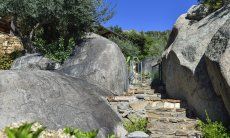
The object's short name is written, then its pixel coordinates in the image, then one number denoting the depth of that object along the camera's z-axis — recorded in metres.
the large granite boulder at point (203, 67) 5.31
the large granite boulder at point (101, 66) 7.31
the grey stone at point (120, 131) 5.85
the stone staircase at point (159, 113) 5.87
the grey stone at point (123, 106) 6.66
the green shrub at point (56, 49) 8.40
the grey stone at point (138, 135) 5.64
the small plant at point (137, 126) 6.09
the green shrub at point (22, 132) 1.82
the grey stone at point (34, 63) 8.09
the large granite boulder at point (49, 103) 4.99
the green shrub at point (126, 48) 11.34
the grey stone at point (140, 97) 6.97
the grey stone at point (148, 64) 11.25
